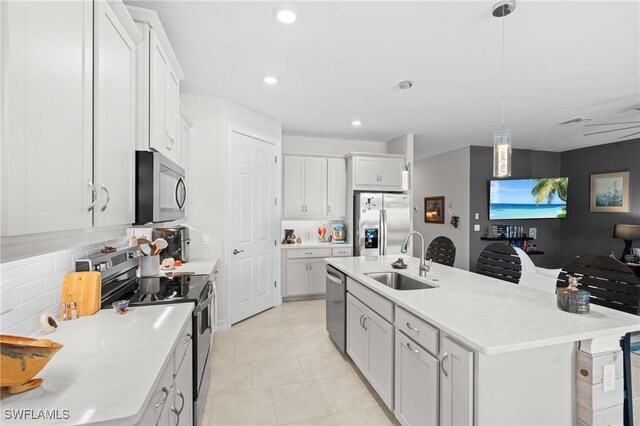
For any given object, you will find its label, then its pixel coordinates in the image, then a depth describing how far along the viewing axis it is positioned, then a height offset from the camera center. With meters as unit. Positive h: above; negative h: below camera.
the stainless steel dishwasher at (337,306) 2.71 -0.92
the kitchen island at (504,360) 1.23 -0.67
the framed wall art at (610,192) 5.07 +0.38
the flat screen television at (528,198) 5.70 +0.29
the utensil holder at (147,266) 2.17 -0.41
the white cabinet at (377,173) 4.92 +0.67
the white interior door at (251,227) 3.57 -0.21
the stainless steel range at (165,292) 1.71 -0.52
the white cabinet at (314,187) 4.82 +0.41
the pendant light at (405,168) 2.92 +0.43
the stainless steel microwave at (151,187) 1.50 +0.12
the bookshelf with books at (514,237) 5.69 -0.47
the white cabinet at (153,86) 1.57 +0.72
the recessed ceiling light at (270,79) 2.88 +1.31
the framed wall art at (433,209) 6.39 +0.06
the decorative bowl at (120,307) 1.51 -0.50
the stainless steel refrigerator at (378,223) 4.79 -0.18
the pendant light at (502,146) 1.82 +0.42
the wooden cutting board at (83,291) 1.45 -0.41
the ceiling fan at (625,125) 4.12 +1.29
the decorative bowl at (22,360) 0.81 -0.43
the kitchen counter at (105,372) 0.81 -0.55
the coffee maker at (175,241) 2.72 -0.30
